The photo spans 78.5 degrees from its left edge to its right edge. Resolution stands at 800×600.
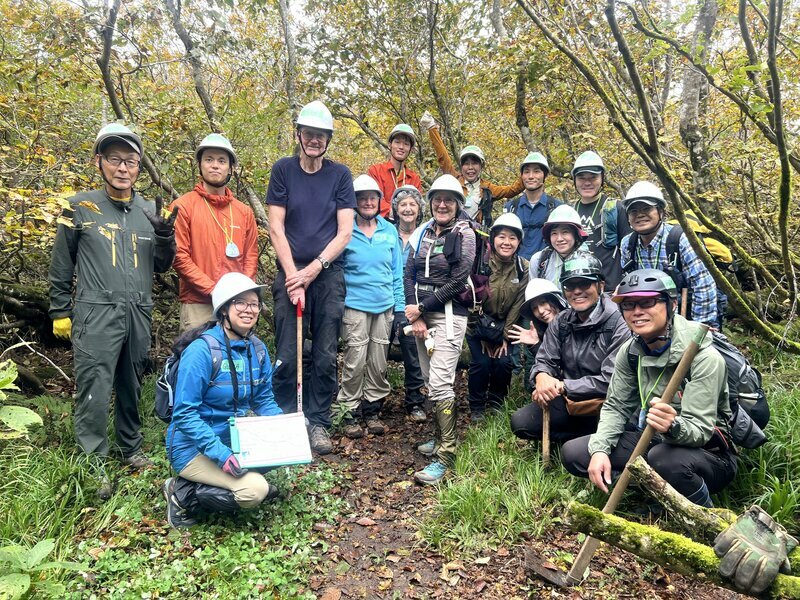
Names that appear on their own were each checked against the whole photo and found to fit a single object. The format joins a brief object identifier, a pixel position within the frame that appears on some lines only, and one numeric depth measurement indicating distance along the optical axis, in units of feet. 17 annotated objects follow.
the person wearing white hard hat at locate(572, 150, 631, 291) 18.29
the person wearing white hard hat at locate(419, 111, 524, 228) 22.31
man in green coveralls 13.78
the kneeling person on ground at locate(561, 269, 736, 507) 11.12
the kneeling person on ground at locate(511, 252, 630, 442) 14.32
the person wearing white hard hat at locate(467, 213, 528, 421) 18.43
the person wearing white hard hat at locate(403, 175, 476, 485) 16.56
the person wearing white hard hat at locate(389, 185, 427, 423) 20.27
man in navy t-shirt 16.65
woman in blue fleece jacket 18.06
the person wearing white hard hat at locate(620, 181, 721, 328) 15.17
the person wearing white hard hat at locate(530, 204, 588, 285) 17.34
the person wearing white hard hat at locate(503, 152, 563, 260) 20.88
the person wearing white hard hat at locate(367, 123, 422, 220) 21.95
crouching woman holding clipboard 12.56
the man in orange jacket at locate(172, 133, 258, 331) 15.79
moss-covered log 6.51
